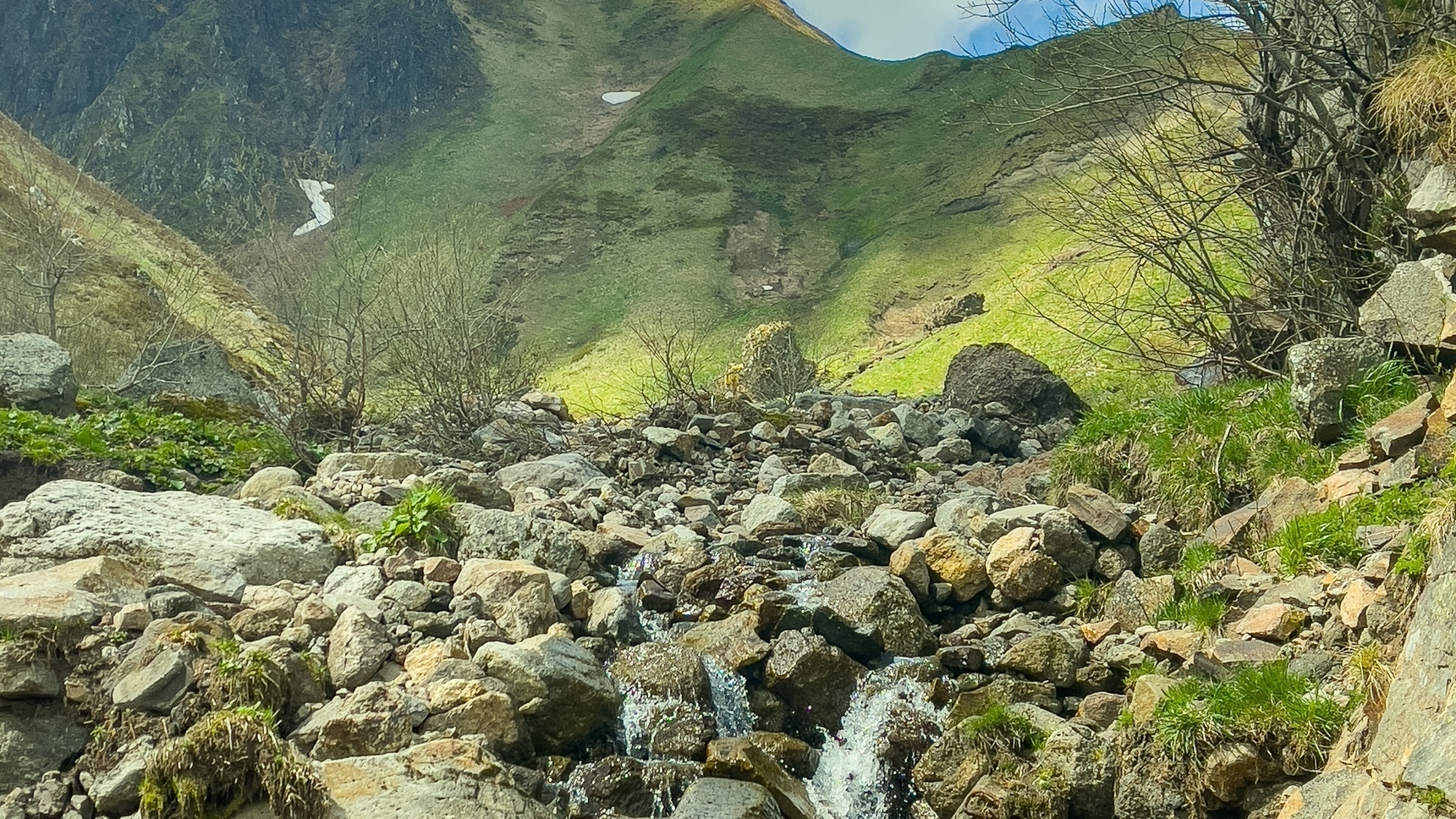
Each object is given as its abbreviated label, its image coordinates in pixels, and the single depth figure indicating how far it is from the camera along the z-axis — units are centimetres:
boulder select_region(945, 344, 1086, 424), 1721
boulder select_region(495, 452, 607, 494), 1169
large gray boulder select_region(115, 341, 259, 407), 1532
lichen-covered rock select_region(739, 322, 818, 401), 2298
